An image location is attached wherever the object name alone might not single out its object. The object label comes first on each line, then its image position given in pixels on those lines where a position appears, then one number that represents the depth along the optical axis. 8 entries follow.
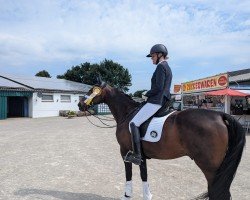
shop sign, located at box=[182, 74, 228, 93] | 19.39
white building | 31.27
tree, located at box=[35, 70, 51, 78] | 68.88
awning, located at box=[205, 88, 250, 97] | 17.73
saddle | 5.28
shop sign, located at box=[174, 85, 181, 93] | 31.43
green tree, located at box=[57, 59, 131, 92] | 55.97
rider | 5.29
